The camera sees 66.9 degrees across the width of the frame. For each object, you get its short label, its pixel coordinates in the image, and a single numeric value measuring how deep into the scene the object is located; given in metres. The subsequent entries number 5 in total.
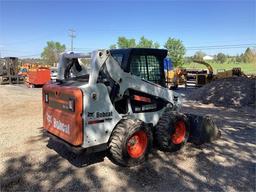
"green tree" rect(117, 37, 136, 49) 45.74
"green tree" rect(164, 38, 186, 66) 42.55
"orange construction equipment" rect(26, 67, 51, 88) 15.93
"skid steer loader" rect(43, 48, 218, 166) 3.25
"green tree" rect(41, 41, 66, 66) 61.18
